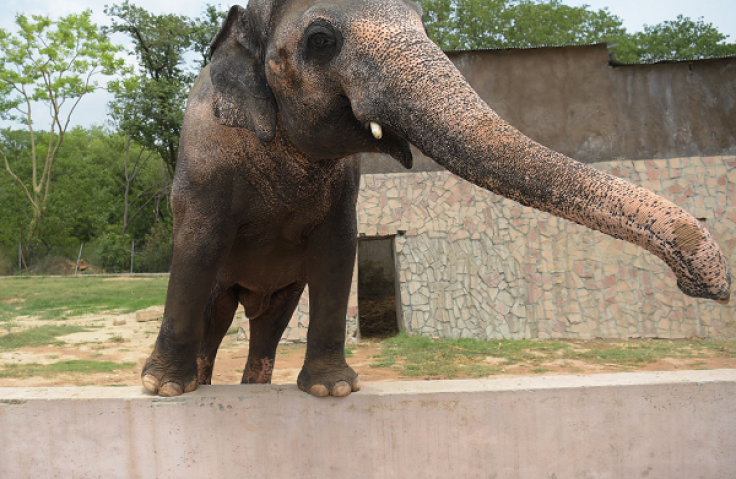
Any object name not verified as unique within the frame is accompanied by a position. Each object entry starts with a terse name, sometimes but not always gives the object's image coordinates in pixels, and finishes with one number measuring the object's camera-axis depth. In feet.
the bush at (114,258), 85.40
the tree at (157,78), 78.28
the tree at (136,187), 110.63
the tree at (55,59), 86.74
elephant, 5.45
